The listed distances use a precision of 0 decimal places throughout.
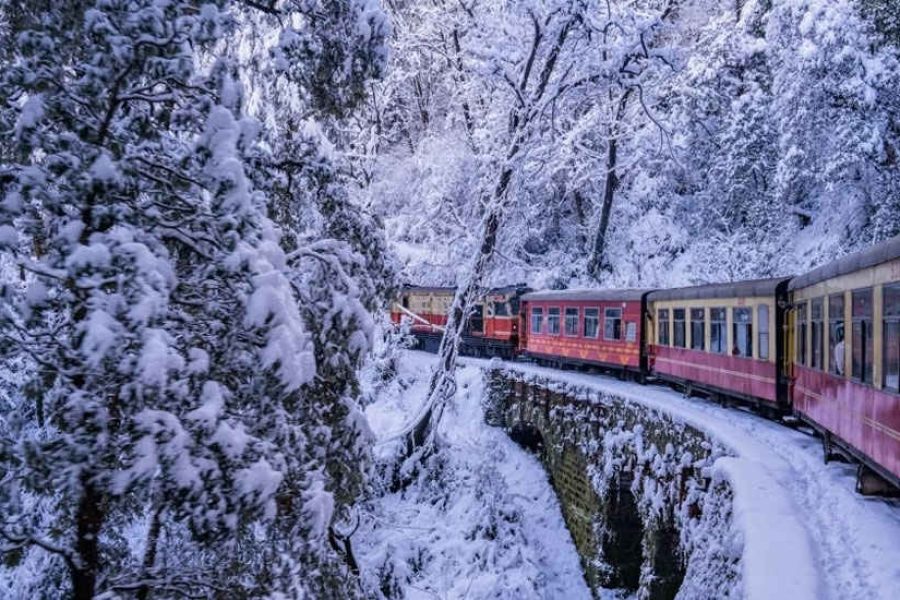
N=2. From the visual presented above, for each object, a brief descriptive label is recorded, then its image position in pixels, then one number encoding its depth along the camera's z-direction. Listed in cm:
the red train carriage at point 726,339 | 1244
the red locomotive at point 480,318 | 2647
